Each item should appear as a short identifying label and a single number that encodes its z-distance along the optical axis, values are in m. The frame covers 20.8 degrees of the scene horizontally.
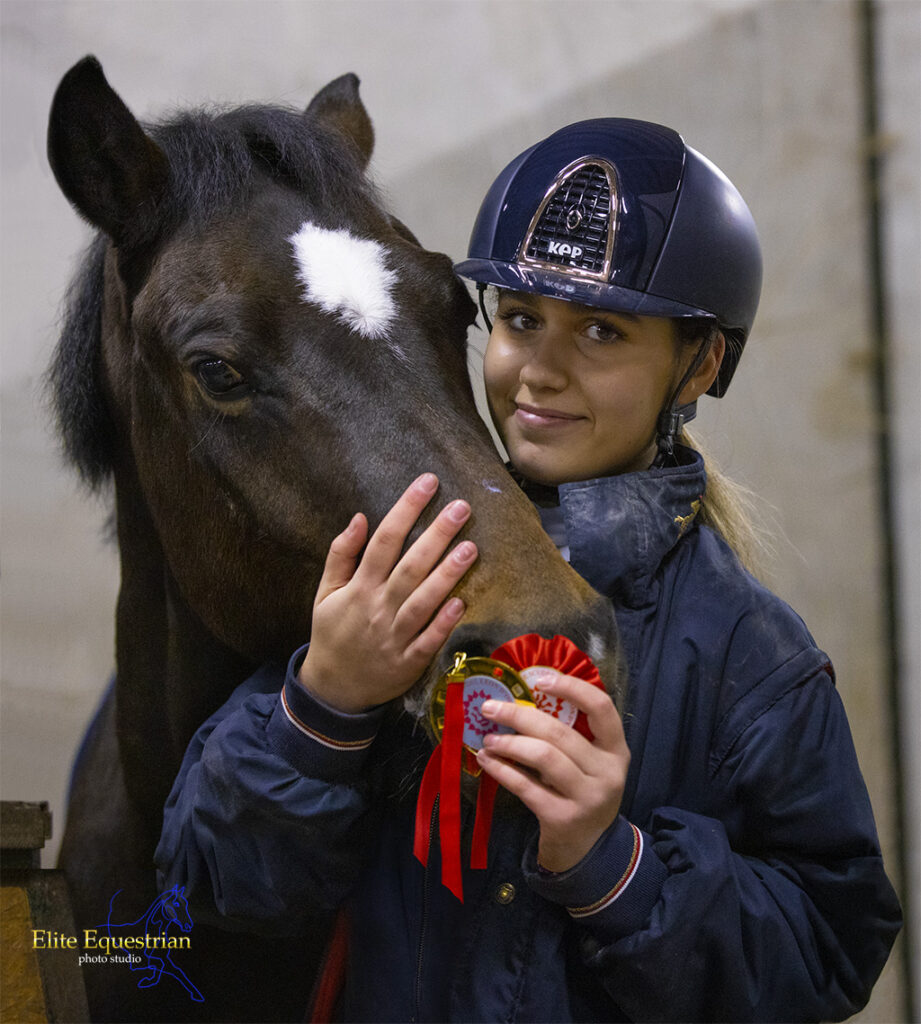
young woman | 1.68
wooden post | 1.83
